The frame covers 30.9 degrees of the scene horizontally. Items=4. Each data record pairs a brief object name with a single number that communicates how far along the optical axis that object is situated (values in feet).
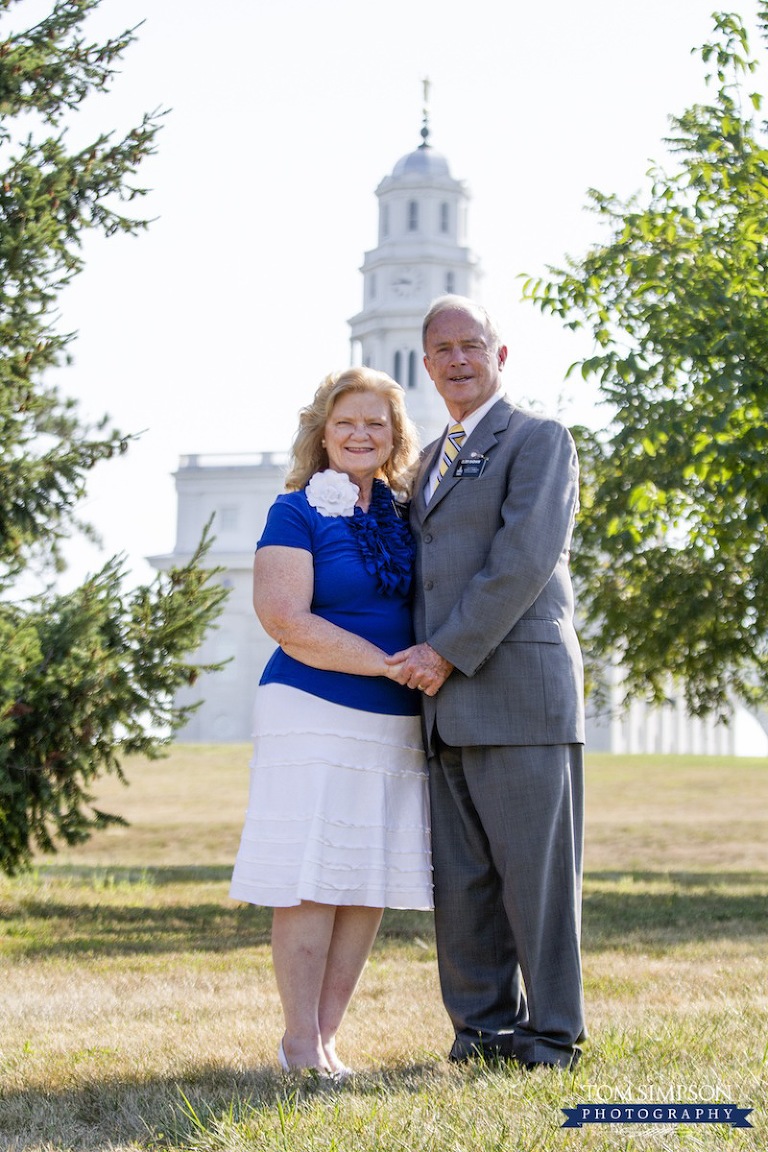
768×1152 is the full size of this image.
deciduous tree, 29.81
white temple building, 242.78
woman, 14.37
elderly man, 14.25
